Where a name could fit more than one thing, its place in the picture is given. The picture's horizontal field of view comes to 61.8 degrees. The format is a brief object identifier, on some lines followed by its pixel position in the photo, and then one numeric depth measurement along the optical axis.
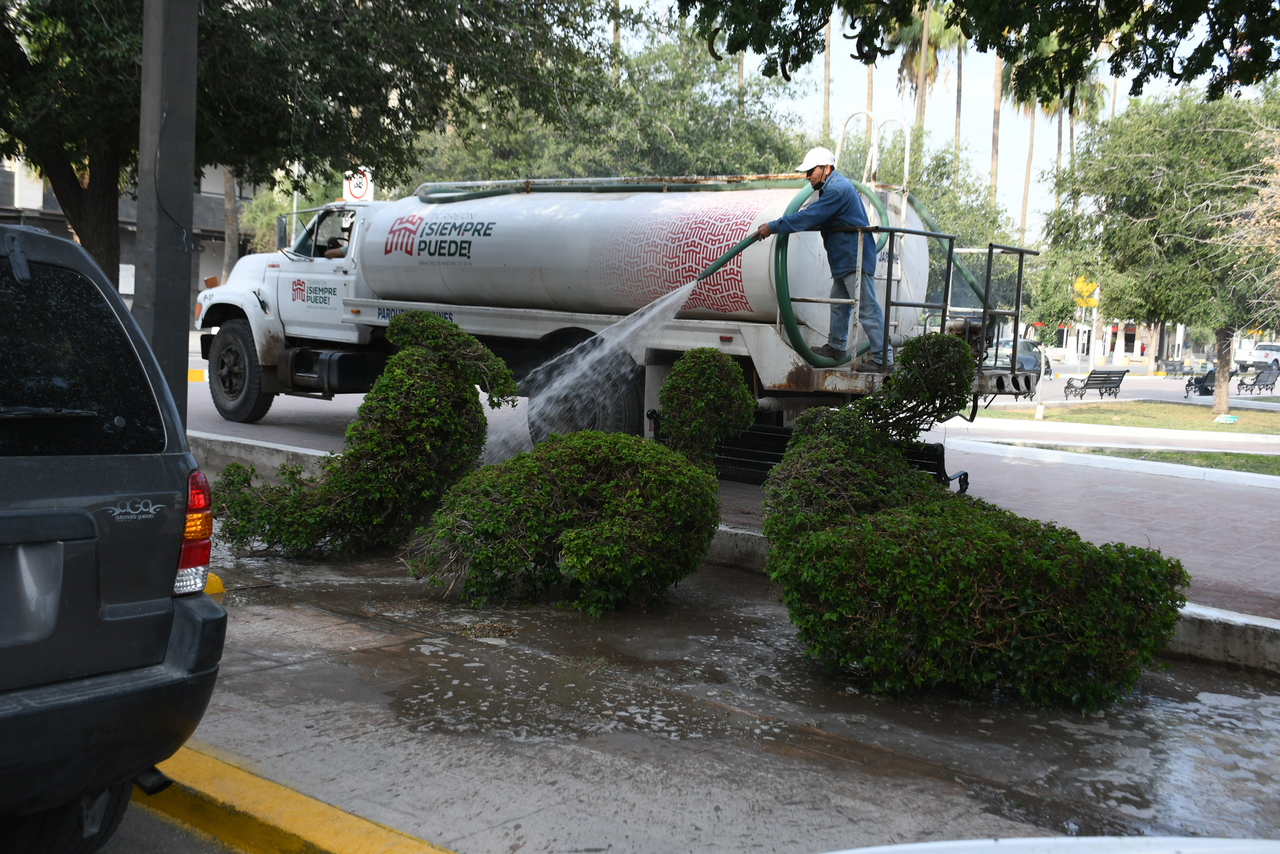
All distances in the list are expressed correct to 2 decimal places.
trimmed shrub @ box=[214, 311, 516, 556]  6.61
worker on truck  8.41
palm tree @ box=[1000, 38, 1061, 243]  54.15
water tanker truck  9.07
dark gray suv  2.53
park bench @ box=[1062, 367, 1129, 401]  27.34
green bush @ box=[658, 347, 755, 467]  6.54
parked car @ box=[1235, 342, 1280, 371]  53.94
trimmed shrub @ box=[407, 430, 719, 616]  5.56
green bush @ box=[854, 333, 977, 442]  5.68
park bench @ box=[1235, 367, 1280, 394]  34.03
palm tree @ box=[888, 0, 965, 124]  43.28
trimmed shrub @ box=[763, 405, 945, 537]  5.31
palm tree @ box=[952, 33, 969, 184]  47.16
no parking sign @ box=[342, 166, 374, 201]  12.62
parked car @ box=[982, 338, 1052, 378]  39.00
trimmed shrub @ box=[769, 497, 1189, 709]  4.36
